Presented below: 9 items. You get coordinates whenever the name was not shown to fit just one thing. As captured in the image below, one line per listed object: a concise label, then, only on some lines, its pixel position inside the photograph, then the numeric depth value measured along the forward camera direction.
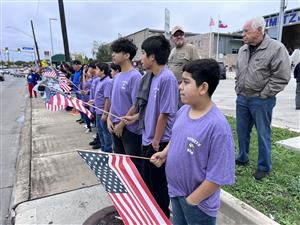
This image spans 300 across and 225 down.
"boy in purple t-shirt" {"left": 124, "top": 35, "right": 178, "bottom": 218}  2.35
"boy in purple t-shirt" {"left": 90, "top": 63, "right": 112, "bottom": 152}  4.64
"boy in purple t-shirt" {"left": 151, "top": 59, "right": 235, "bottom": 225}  1.54
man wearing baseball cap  4.05
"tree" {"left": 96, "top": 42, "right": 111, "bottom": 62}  54.24
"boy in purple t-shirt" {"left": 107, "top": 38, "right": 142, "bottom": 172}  2.98
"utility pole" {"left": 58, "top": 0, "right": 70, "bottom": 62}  14.04
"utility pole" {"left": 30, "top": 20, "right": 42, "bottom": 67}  40.48
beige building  42.03
